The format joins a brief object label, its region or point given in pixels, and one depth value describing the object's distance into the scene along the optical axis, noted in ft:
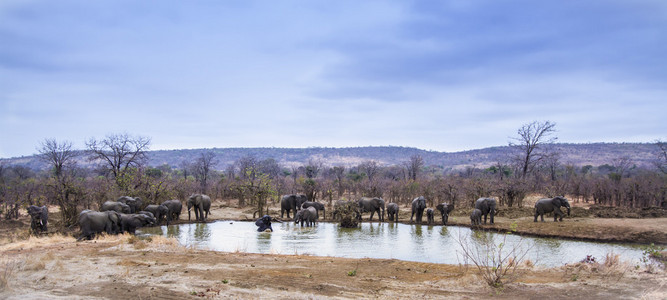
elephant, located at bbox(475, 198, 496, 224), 81.66
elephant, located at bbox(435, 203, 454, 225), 85.57
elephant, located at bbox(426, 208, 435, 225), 86.23
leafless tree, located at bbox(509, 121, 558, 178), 142.41
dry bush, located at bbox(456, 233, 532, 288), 34.71
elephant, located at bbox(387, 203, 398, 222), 91.70
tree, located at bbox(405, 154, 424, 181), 214.44
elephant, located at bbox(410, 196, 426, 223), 88.50
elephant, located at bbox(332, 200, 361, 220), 85.81
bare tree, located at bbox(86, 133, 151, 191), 117.88
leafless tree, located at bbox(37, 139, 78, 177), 131.63
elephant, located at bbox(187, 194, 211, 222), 92.26
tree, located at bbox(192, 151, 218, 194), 146.30
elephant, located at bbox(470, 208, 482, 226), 80.12
